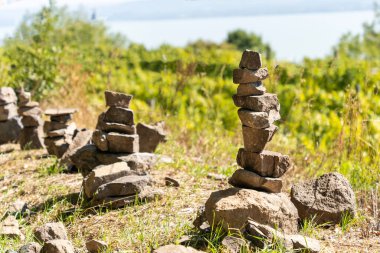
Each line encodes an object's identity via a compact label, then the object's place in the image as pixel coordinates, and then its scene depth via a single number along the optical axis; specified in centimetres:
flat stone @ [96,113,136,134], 567
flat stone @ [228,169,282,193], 445
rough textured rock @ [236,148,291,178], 447
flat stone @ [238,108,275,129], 440
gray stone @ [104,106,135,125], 568
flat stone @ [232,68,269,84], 443
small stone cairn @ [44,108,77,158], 664
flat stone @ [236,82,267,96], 447
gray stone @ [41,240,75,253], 400
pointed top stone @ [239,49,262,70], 445
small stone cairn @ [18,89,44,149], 725
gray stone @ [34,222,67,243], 438
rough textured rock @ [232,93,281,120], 444
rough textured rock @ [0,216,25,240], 460
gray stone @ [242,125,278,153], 445
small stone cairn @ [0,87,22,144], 769
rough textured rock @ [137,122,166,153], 656
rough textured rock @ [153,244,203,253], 379
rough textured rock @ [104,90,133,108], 566
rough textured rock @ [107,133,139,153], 566
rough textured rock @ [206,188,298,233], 418
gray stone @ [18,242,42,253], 411
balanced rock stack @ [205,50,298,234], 430
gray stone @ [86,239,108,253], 414
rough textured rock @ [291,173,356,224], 477
